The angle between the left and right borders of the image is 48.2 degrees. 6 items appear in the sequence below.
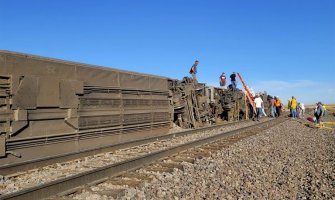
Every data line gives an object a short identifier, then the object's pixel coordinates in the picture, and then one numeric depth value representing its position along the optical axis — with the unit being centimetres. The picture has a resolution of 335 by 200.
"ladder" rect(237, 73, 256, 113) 3219
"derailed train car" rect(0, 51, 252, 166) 846
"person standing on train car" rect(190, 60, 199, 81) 2235
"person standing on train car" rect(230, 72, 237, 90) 3028
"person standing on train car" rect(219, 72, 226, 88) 2989
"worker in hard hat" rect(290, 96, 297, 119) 3256
